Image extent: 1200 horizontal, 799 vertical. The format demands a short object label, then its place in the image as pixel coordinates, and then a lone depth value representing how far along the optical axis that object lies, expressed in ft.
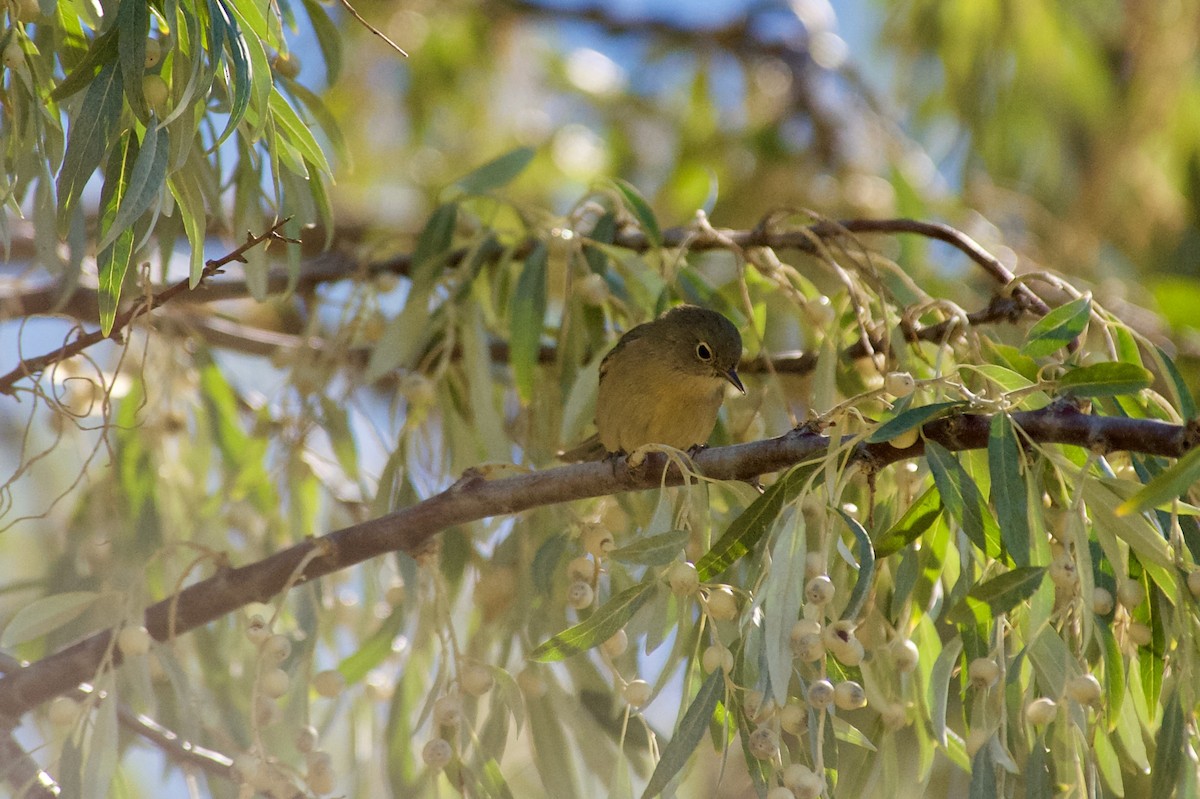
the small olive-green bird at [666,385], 27.91
